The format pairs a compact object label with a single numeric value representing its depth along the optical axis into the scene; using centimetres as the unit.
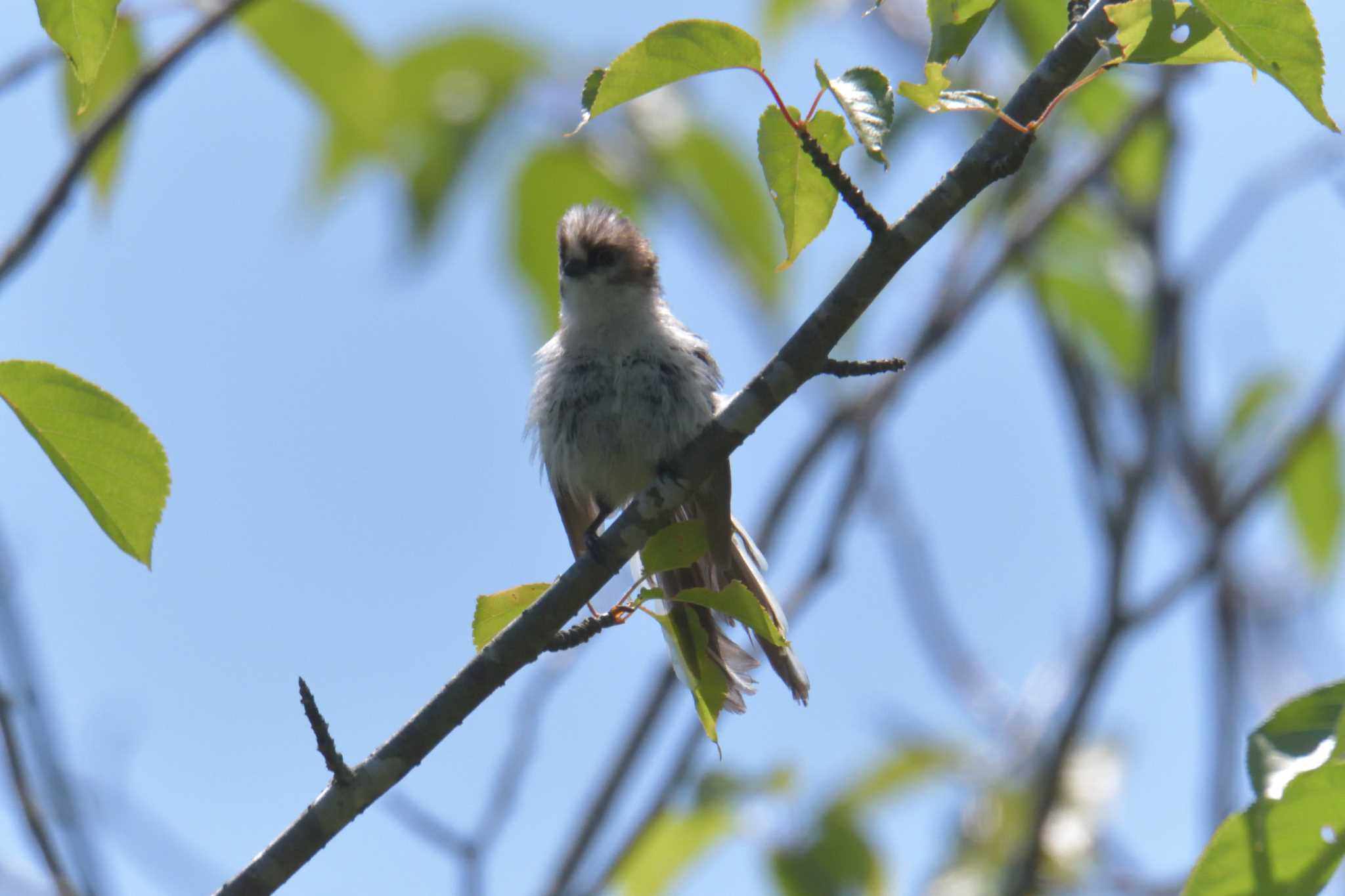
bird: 803
